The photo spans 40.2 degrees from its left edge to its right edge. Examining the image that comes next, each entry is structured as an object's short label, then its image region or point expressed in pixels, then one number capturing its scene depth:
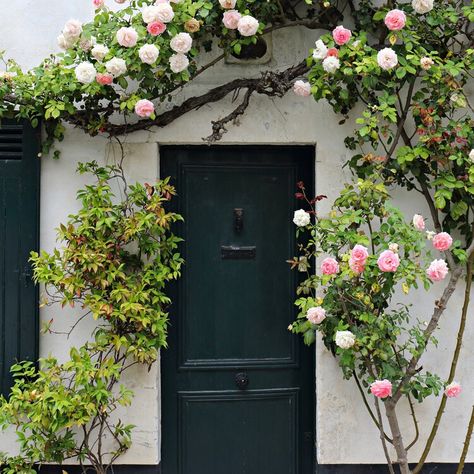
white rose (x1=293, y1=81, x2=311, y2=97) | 3.84
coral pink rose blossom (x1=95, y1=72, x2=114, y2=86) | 3.62
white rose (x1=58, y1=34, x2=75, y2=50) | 3.70
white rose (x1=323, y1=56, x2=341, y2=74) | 3.62
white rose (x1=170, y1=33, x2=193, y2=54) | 3.55
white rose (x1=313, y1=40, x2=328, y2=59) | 3.67
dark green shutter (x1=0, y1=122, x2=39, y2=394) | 3.95
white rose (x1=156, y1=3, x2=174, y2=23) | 3.50
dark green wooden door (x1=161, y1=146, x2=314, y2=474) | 4.18
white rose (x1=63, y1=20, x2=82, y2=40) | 3.66
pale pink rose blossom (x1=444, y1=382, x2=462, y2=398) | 3.74
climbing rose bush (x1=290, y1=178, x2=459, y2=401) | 3.43
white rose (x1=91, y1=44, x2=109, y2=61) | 3.59
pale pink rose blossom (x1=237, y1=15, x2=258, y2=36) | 3.62
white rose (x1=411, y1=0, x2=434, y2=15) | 3.65
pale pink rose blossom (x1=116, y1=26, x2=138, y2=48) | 3.52
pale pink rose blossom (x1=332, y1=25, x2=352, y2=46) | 3.65
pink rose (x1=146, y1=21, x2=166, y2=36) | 3.54
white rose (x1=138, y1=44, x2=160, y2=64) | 3.50
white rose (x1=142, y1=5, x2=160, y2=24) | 3.51
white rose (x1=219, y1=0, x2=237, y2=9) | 3.61
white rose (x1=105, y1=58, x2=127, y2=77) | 3.55
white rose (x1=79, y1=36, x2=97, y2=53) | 3.70
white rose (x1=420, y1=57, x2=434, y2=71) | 3.57
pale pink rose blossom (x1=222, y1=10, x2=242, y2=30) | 3.64
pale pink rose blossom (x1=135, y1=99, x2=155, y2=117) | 3.65
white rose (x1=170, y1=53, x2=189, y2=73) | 3.62
